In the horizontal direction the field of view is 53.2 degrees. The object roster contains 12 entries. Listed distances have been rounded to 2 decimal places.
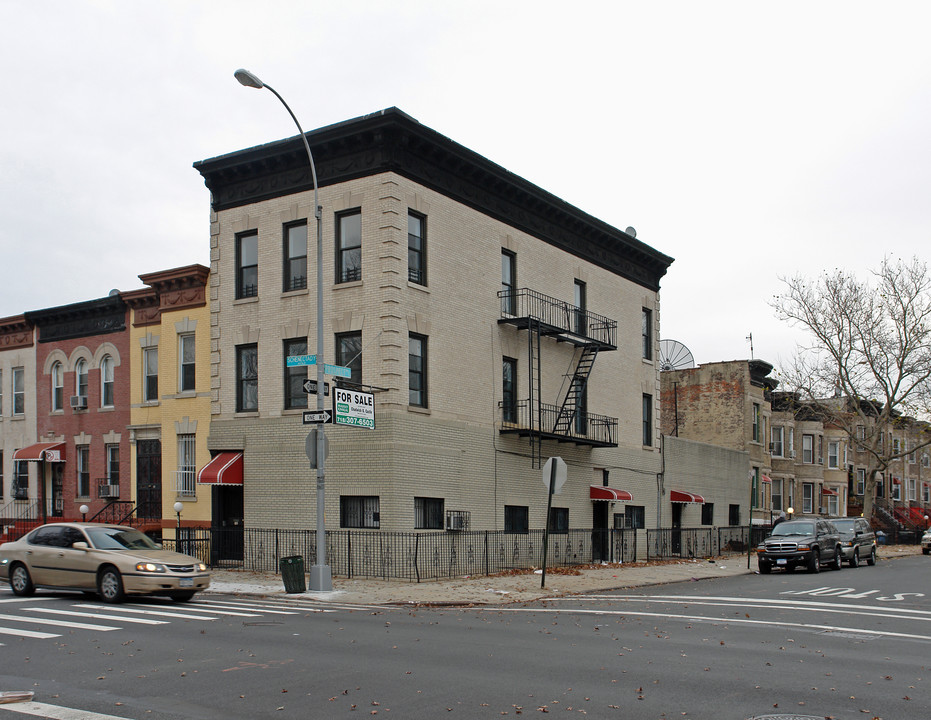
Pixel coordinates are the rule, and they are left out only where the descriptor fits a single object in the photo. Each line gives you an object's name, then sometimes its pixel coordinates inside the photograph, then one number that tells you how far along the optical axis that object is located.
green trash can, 20.02
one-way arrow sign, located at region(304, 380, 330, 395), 20.44
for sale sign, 20.78
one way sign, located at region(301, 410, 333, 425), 20.30
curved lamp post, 20.17
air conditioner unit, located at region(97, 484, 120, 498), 31.80
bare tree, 48.72
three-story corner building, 25.17
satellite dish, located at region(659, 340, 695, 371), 49.79
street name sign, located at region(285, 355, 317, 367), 20.42
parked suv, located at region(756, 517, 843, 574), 29.17
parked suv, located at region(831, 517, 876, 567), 33.12
